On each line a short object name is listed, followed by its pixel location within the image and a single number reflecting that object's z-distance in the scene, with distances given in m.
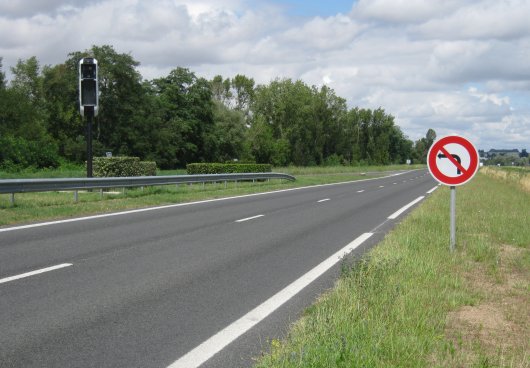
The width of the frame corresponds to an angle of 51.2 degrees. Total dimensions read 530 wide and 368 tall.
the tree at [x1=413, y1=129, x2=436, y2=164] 193.05
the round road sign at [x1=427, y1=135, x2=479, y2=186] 8.02
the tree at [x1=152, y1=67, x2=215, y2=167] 70.00
